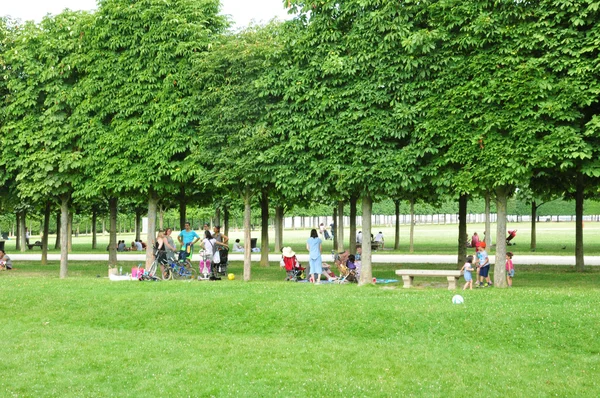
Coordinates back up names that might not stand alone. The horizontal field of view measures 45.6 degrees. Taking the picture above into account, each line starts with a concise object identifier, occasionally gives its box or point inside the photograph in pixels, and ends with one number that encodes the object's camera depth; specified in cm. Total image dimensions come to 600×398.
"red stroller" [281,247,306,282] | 2405
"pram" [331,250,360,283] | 2308
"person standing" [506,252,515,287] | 2141
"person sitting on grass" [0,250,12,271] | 3178
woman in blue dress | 2269
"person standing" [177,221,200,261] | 2538
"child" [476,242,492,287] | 2112
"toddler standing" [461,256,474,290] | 1995
